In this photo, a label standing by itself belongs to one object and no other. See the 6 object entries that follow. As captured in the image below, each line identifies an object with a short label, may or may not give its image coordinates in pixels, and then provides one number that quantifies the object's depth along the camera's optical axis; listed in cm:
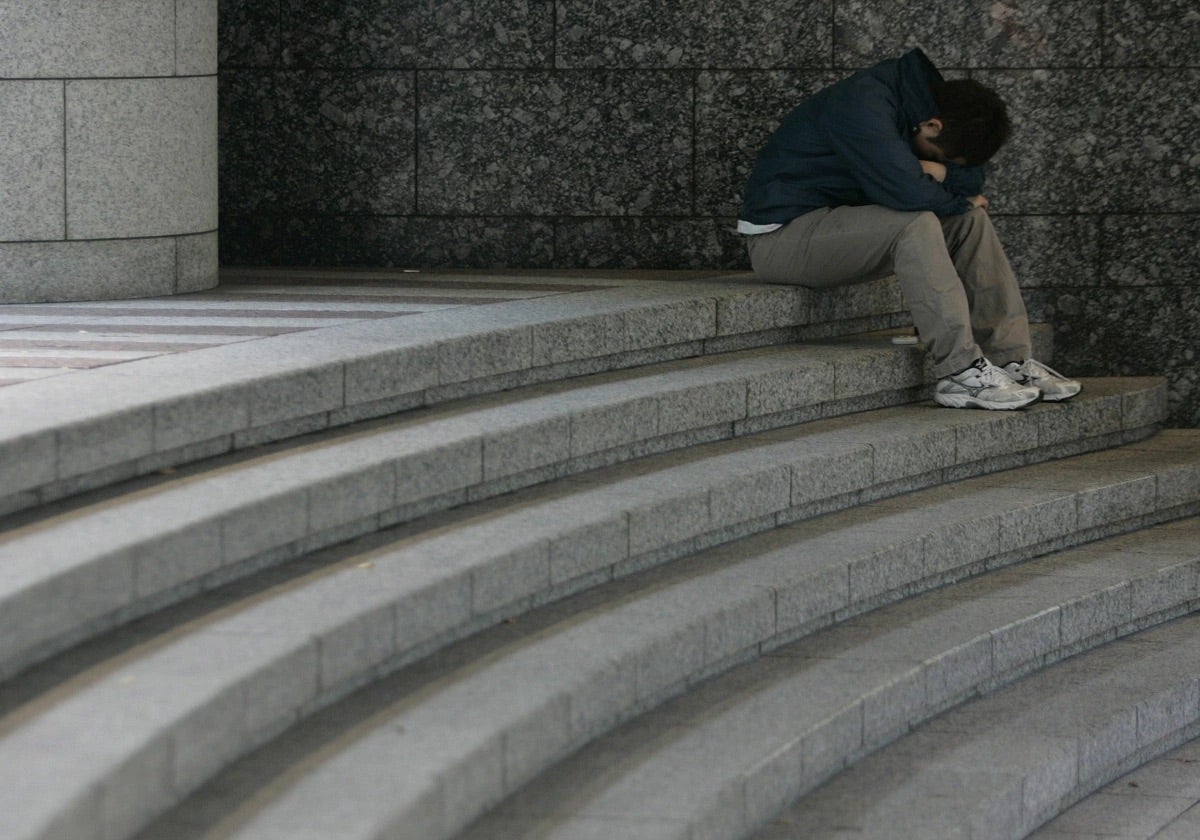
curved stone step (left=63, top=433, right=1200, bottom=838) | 725
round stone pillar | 1344
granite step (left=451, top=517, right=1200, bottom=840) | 819
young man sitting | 1369
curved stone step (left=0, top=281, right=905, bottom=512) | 901
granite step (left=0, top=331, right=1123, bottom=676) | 788
